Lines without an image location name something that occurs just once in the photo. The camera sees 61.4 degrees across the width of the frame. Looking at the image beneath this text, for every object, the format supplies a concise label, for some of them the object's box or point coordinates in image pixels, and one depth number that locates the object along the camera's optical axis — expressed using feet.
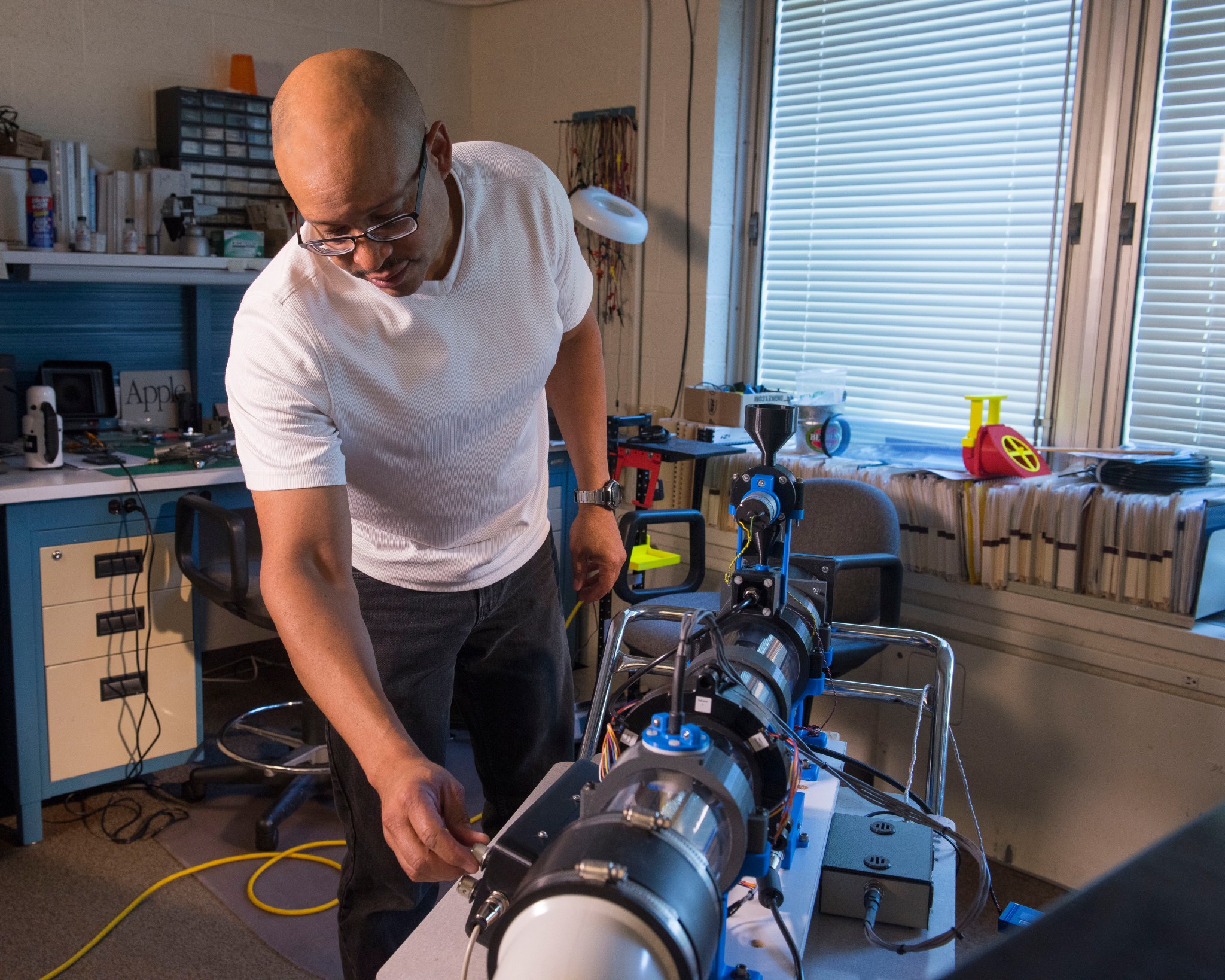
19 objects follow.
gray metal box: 3.64
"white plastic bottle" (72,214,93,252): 9.34
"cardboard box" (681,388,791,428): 9.63
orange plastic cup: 10.75
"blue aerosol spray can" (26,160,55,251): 9.14
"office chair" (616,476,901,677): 7.91
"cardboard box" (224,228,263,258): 10.30
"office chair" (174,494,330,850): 8.03
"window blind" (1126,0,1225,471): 7.70
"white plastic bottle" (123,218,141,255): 9.78
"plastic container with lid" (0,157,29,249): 9.02
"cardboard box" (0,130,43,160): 9.18
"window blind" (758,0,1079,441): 8.71
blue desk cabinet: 7.94
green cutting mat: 8.51
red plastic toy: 8.16
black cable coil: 7.39
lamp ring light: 9.29
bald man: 3.65
